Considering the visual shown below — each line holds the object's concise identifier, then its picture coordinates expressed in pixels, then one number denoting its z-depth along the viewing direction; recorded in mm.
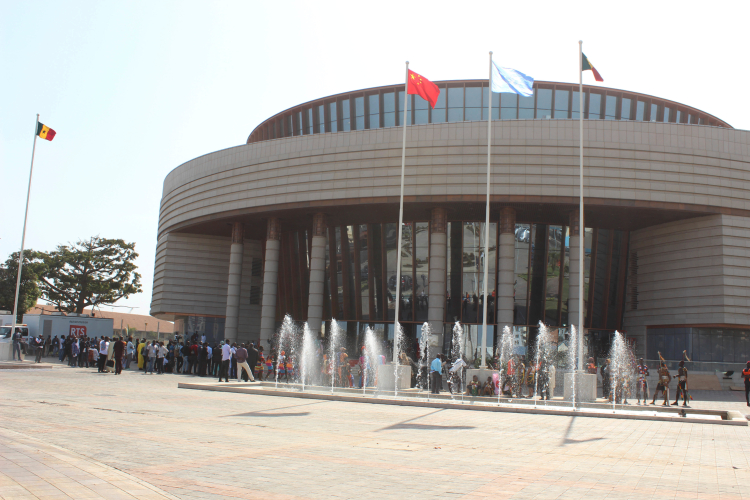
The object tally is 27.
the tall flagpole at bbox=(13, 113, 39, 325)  38031
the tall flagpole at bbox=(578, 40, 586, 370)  23800
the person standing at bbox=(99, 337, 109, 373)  30328
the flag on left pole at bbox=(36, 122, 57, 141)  40062
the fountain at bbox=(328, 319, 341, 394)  40294
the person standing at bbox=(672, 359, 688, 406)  21422
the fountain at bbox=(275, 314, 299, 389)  40744
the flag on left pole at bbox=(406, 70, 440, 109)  26941
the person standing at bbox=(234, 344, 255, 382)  25594
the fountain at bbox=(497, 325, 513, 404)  25269
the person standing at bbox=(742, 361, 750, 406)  23058
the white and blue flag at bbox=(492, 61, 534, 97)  26172
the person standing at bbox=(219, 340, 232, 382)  26469
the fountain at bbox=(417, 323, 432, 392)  31312
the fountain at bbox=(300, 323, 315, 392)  36094
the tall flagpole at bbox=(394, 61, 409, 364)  24712
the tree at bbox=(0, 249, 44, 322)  71000
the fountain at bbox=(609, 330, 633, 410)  25375
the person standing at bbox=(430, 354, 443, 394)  24141
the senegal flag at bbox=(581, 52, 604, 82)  25834
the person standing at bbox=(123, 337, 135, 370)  35938
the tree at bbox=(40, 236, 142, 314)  75562
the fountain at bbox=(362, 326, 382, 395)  30284
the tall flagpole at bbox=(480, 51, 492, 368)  24859
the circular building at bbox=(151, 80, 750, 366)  32531
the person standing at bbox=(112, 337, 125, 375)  28953
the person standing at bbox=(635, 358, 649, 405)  23638
